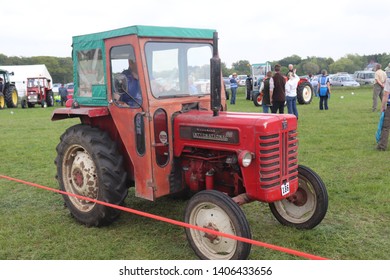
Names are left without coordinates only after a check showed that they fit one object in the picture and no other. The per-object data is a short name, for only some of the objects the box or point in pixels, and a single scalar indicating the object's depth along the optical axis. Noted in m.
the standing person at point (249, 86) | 23.08
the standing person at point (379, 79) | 13.26
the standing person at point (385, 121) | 7.61
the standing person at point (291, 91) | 12.32
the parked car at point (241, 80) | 44.42
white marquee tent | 35.41
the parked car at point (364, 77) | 39.18
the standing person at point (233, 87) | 20.55
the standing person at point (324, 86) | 15.81
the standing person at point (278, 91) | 10.81
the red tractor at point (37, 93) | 24.50
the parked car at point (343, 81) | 36.31
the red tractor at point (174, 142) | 3.69
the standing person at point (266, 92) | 11.87
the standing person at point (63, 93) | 26.19
